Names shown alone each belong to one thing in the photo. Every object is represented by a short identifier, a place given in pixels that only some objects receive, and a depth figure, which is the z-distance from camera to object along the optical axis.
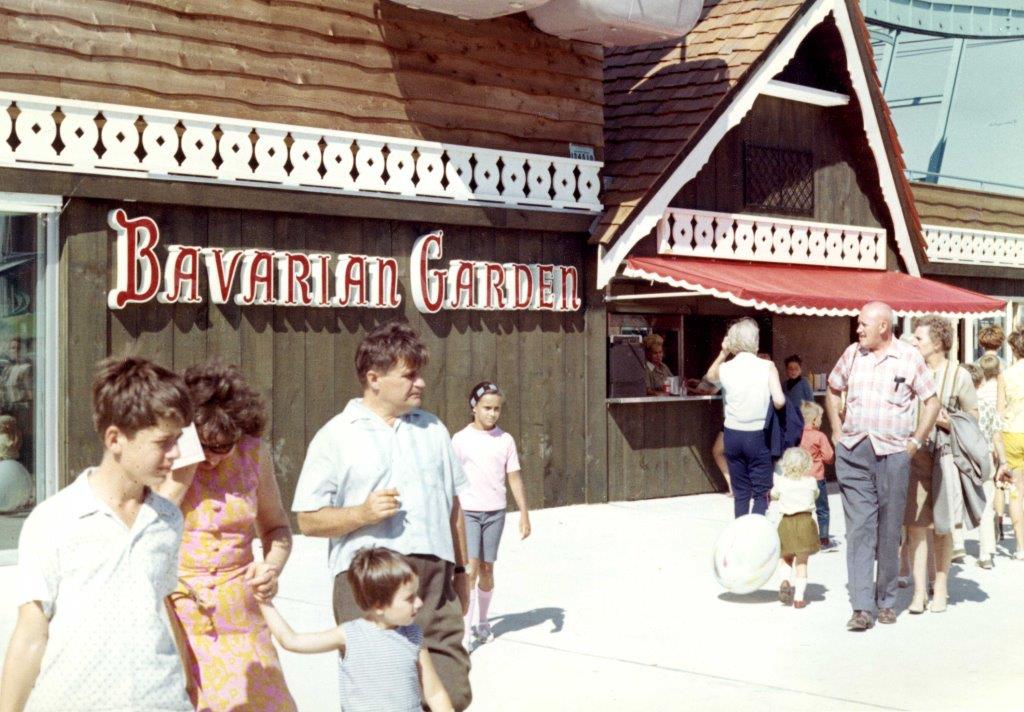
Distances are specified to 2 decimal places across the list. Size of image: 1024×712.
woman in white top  10.85
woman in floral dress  4.36
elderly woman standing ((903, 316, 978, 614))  9.29
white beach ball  9.28
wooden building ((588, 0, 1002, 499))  15.20
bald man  8.80
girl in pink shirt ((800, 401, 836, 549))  11.50
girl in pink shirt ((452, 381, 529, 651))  7.88
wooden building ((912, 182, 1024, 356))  20.52
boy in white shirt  3.50
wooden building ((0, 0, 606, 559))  10.87
